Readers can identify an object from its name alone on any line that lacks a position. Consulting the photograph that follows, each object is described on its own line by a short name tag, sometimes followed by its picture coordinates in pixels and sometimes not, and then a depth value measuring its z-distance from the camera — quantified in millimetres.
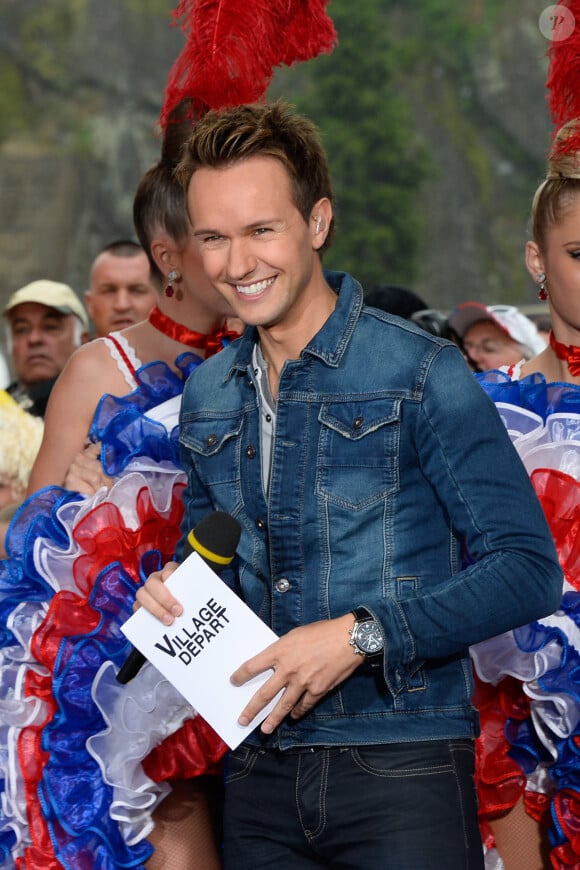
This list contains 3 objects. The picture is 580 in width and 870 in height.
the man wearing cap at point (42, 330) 12867
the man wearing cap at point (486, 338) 12672
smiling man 4301
